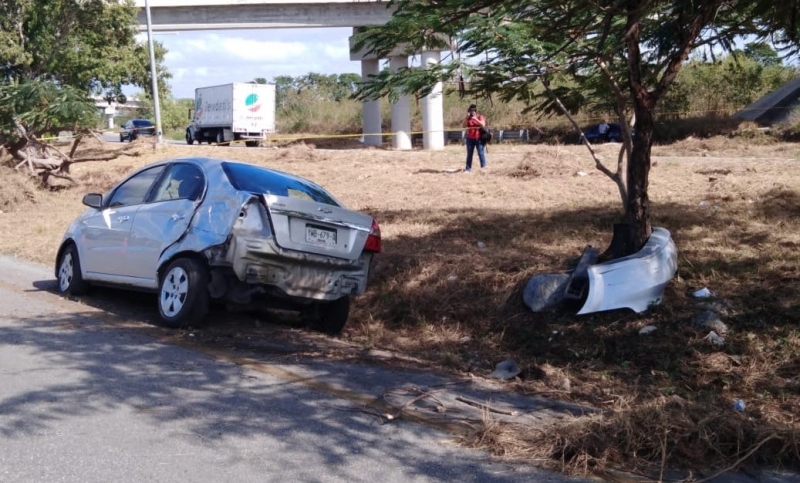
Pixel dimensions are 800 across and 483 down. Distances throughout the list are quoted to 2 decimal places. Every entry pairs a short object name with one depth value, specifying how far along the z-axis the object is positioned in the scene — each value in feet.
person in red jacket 59.36
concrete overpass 115.44
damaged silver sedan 25.09
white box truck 146.51
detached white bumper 24.34
